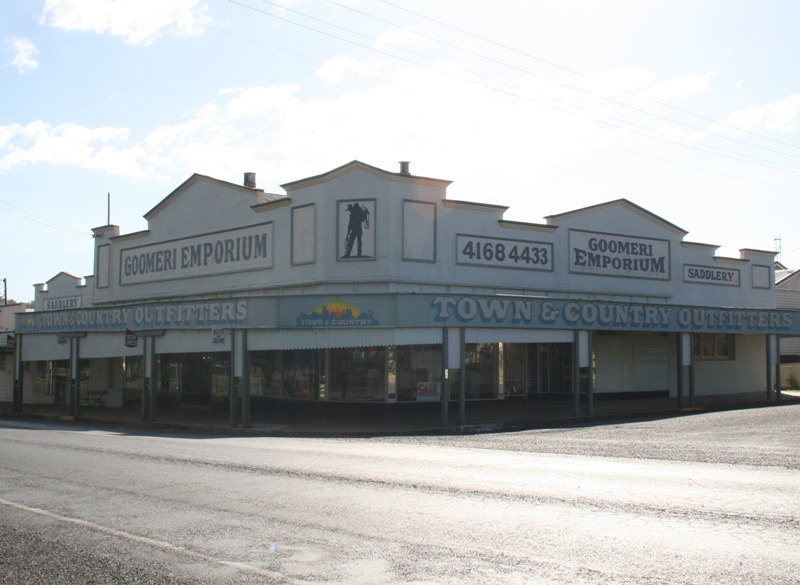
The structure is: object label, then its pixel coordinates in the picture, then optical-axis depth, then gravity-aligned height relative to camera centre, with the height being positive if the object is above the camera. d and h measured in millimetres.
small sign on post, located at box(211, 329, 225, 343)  23266 +238
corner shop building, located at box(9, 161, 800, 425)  22828 +1265
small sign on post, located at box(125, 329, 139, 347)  26977 +156
